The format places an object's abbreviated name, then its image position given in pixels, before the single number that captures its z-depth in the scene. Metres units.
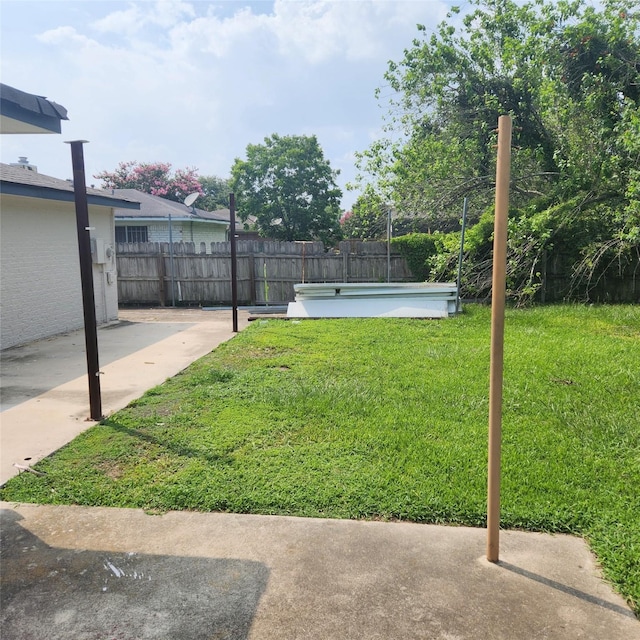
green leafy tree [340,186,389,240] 14.83
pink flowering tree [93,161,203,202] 36.34
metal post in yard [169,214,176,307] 14.77
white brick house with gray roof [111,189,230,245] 19.44
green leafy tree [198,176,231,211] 42.68
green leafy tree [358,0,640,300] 11.21
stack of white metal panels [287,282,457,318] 10.96
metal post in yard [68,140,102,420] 4.49
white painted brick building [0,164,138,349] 8.20
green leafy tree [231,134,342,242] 28.61
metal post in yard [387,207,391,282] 13.45
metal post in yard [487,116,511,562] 2.48
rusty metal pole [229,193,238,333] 9.47
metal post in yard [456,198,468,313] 10.84
